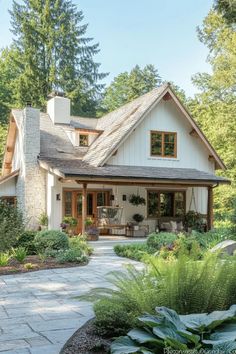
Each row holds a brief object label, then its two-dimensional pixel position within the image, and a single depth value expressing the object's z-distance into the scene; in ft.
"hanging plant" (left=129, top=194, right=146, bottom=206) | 55.06
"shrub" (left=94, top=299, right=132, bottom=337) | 11.43
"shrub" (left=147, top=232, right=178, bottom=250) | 34.14
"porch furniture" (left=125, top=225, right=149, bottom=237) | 52.44
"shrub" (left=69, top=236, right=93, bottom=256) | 35.02
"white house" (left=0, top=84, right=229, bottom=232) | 50.53
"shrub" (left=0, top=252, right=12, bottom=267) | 27.27
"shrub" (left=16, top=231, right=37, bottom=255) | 34.47
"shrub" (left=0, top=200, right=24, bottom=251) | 29.94
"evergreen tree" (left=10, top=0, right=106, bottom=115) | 98.48
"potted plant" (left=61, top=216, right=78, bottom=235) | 48.47
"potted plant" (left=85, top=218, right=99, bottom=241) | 45.50
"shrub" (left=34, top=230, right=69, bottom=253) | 33.17
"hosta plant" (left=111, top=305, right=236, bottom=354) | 8.34
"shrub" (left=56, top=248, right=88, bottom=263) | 29.51
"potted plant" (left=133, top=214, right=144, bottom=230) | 55.11
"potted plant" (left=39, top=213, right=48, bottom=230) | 50.67
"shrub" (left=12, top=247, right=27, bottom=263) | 28.81
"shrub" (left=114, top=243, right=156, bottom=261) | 32.40
